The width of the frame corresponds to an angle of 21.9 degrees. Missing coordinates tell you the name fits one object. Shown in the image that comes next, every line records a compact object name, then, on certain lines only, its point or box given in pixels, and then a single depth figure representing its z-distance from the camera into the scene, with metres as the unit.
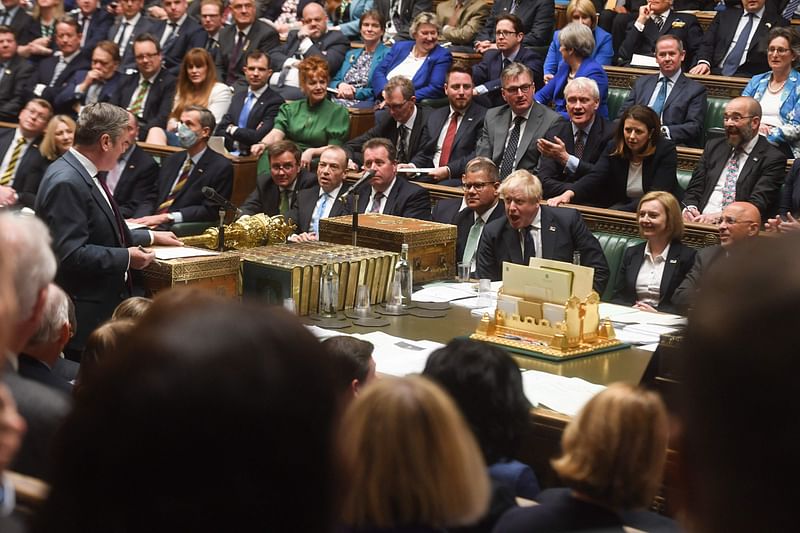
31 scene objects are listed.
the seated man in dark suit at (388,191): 12.06
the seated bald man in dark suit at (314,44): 17.90
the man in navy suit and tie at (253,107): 15.97
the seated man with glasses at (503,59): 15.60
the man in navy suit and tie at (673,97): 13.90
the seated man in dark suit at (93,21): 20.36
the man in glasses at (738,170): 11.88
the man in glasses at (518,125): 13.28
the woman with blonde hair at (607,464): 3.93
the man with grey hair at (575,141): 12.83
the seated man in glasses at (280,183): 13.30
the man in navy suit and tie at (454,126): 14.24
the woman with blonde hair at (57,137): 14.47
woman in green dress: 15.24
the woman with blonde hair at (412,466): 3.22
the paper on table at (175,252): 8.68
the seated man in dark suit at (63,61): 18.78
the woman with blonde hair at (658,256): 9.89
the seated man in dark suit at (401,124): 14.58
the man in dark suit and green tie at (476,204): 11.09
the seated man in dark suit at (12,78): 18.06
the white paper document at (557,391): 6.39
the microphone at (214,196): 8.97
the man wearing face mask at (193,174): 13.65
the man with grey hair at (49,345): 5.09
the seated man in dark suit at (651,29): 15.83
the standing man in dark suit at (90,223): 8.05
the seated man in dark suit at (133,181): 13.91
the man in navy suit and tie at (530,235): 10.06
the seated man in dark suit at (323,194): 12.42
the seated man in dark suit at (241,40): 18.38
